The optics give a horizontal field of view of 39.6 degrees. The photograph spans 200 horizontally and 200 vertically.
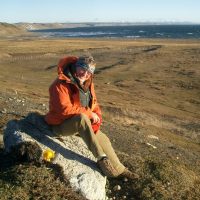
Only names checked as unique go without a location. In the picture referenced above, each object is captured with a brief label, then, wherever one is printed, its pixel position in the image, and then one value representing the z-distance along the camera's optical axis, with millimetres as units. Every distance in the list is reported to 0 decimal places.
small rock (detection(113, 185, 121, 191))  4679
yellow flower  4474
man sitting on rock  4444
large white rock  4387
